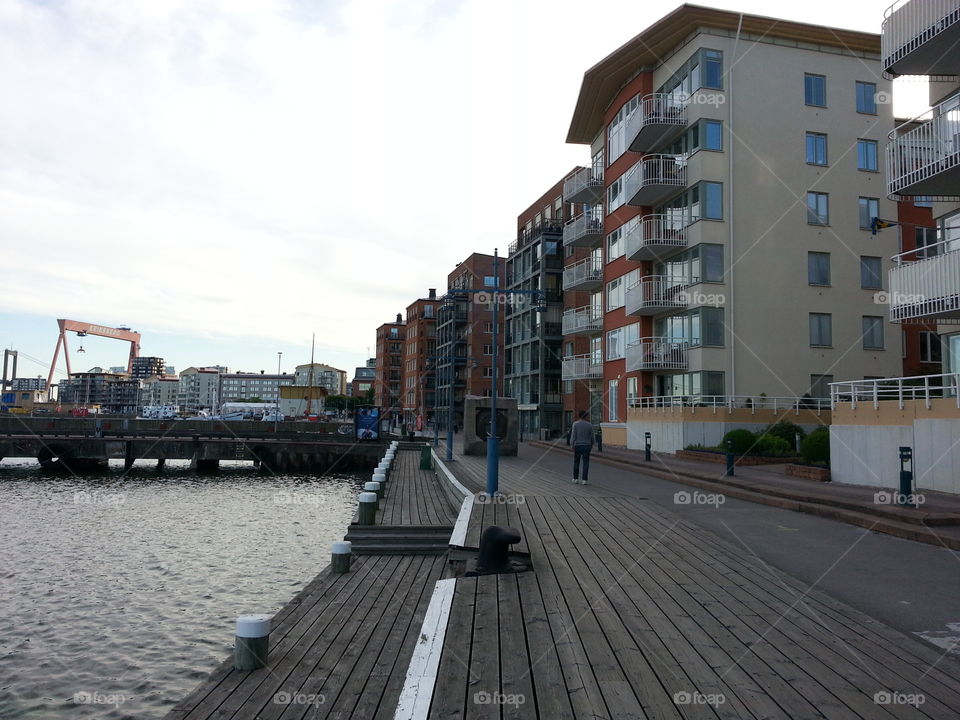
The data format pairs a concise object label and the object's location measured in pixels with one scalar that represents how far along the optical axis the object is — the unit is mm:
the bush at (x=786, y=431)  25516
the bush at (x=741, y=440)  23828
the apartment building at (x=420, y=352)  104700
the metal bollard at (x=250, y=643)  6473
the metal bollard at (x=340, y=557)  10969
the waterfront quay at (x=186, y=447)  46469
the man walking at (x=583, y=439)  17669
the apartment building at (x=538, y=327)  59406
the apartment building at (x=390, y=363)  137500
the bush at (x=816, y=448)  20062
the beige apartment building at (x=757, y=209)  30688
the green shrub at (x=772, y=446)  23875
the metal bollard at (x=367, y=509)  13781
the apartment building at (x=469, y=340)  83875
